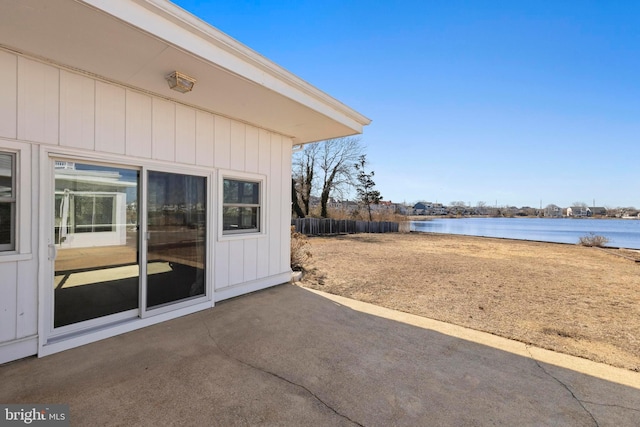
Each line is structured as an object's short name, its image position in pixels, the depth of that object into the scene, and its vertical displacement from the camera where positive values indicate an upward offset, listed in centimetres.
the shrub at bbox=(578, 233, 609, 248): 1354 -137
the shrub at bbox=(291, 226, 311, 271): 621 -101
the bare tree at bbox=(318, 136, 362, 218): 2108 +409
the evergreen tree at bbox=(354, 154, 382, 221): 2148 +241
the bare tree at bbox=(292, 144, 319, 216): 2048 +306
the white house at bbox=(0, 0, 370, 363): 218 +57
